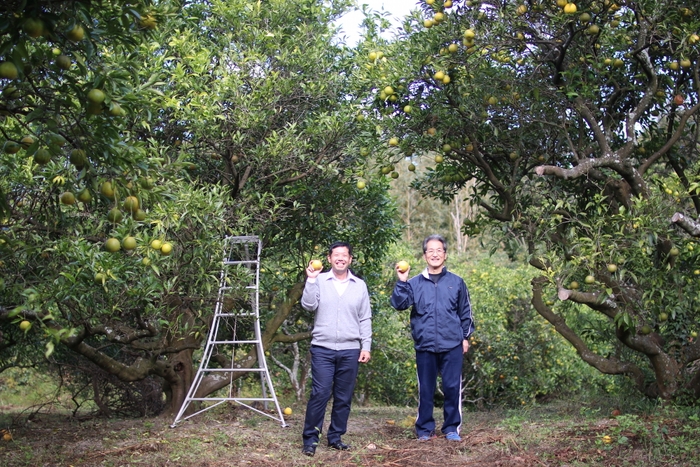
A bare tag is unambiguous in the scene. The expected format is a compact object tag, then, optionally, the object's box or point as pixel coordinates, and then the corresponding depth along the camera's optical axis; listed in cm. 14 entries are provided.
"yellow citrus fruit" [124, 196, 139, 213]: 291
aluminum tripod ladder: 557
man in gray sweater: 474
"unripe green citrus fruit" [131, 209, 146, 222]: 299
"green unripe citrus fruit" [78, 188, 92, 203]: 280
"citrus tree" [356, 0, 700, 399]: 483
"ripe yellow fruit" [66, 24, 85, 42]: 249
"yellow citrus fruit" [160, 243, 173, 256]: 417
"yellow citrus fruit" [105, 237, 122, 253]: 314
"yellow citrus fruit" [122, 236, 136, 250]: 331
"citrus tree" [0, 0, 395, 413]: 285
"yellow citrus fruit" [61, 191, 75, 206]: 288
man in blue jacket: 509
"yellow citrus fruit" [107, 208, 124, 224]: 283
